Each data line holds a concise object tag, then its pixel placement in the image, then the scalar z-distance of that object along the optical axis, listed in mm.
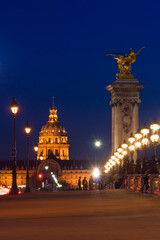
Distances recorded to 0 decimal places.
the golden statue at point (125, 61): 85875
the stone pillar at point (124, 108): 81312
